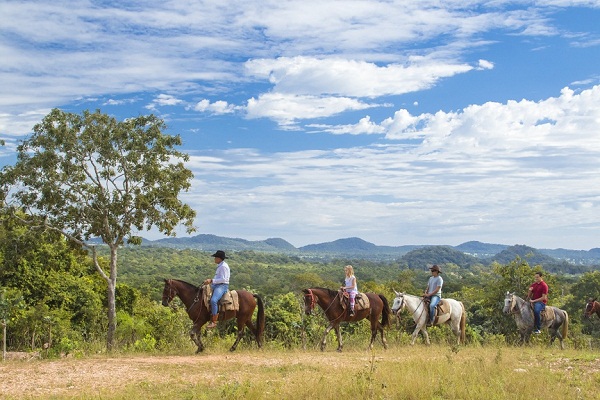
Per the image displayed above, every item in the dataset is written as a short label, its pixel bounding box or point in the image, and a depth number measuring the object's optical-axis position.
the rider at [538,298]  18.56
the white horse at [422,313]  17.45
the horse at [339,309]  16.14
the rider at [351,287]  16.53
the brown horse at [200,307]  15.47
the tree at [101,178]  19.00
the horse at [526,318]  18.67
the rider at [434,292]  17.52
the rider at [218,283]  15.20
